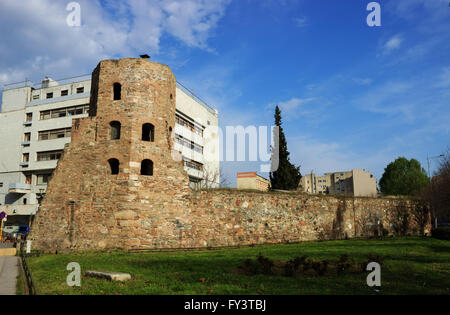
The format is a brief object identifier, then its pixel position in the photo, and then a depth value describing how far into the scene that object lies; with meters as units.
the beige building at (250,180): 63.49
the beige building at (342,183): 35.03
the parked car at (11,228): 44.22
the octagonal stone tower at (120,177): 17.00
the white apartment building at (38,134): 44.81
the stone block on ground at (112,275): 8.66
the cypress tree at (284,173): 37.69
